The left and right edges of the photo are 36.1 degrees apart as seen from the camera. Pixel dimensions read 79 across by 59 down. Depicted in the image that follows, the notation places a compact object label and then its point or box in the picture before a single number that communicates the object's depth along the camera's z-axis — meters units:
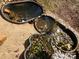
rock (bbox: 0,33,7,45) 3.01
